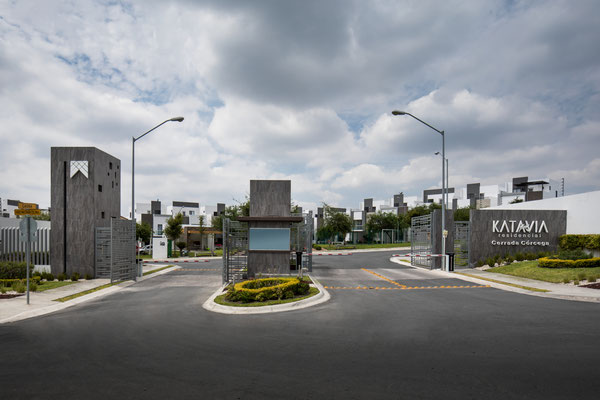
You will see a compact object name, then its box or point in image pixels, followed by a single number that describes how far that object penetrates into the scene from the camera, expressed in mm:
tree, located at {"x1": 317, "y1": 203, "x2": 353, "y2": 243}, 55438
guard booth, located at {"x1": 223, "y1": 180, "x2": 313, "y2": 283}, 18531
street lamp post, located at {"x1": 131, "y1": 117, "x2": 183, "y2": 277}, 20438
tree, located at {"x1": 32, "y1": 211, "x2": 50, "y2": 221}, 67156
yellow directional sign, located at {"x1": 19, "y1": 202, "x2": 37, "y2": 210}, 13944
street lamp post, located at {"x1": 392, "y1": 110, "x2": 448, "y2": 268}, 22584
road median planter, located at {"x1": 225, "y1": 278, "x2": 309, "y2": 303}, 12227
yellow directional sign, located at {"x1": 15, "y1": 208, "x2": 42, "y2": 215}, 13798
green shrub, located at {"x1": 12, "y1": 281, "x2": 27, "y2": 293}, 14921
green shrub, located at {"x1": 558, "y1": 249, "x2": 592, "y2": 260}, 20219
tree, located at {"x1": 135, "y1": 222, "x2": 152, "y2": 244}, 53175
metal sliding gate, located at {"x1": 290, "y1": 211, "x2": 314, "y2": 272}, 21961
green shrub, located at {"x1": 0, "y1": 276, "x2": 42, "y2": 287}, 16617
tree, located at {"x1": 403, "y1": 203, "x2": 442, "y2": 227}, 74500
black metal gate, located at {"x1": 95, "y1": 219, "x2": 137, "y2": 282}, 19438
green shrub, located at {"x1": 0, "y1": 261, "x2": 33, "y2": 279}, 17688
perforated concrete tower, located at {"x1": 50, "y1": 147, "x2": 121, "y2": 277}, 20031
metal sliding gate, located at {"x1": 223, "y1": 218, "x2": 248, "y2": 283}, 17391
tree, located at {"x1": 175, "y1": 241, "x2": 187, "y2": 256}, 45631
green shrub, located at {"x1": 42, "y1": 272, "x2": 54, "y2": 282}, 19547
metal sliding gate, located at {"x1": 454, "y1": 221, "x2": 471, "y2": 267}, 25839
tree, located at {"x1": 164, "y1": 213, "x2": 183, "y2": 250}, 42812
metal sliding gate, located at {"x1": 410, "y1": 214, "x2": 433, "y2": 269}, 26453
